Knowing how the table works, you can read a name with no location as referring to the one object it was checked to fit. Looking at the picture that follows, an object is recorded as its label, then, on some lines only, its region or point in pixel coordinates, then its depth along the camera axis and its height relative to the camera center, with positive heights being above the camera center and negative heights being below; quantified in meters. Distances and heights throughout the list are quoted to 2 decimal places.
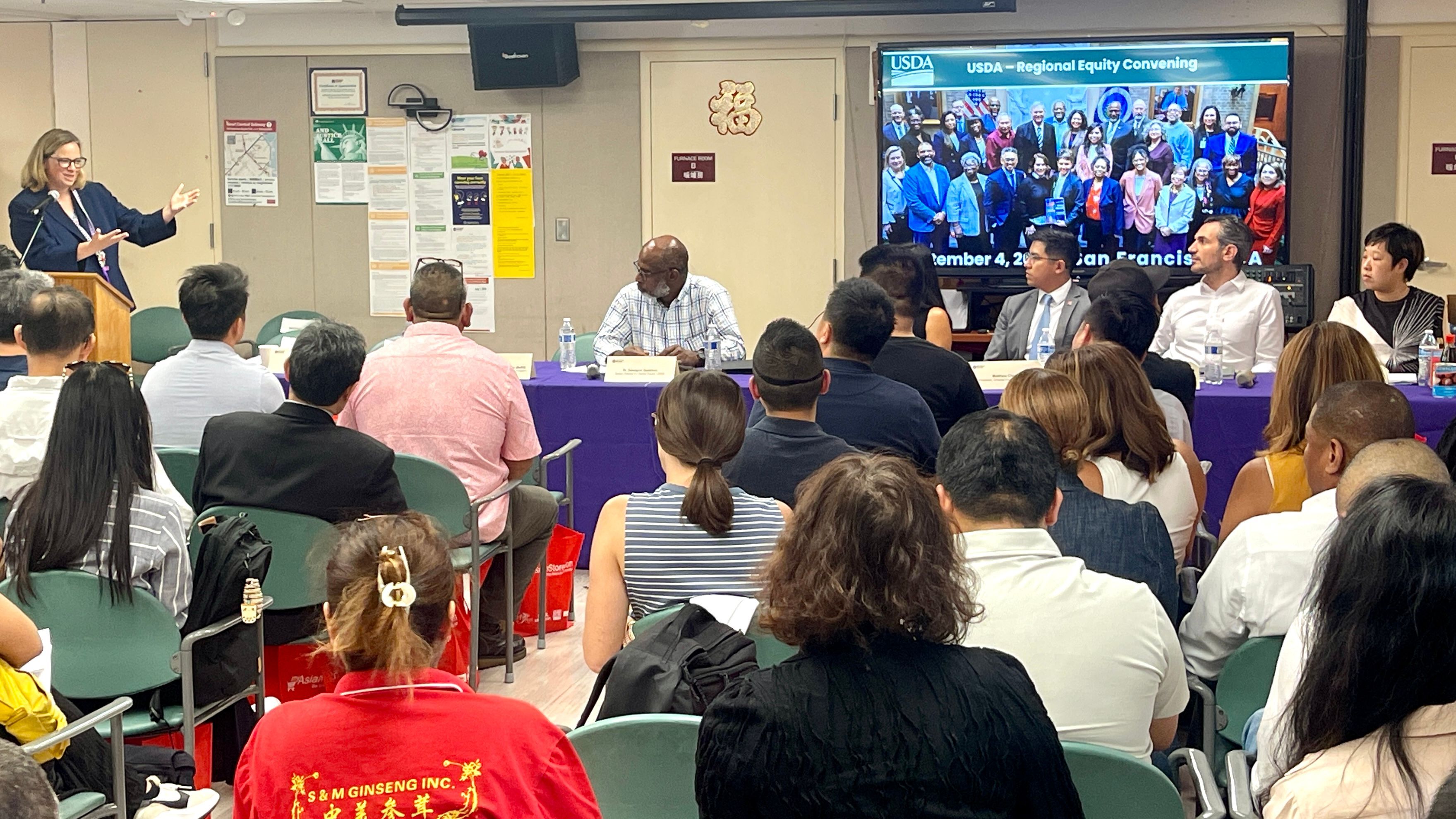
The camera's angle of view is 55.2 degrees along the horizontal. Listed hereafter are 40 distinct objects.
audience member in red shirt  1.65 -0.54
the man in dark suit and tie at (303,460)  3.54 -0.44
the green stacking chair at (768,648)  2.46 -0.65
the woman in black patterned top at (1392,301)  5.79 -0.11
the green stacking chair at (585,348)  6.66 -0.30
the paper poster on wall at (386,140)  8.16 +0.87
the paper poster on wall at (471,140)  8.09 +0.85
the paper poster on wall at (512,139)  8.05 +0.85
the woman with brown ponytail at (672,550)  2.71 -0.52
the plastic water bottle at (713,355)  5.63 -0.29
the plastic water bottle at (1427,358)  5.03 -0.30
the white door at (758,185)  7.76 +0.55
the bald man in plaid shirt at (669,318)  6.18 -0.15
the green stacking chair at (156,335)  7.39 -0.23
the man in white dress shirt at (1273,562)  2.58 -0.53
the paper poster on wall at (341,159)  8.22 +0.76
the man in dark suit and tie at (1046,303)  5.88 -0.10
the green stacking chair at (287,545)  3.43 -0.63
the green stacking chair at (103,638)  2.75 -0.70
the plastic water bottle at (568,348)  5.85 -0.26
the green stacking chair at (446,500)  3.99 -0.61
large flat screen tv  7.00 +0.69
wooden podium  5.22 -0.09
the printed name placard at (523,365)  5.54 -0.31
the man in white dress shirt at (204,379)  4.15 -0.27
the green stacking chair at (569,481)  4.70 -0.71
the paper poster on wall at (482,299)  8.23 -0.07
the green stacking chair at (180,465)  3.87 -0.49
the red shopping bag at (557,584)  4.87 -1.05
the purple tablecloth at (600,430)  5.36 -0.56
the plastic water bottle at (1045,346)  5.84 -0.28
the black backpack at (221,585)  3.01 -0.64
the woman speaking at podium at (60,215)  6.53 +0.37
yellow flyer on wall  8.10 +0.37
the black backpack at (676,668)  2.06 -0.58
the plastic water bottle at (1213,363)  5.29 -0.33
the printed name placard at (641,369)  5.45 -0.33
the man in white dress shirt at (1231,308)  5.89 -0.13
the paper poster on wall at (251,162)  8.33 +0.76
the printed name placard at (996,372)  5.19 -0.35
